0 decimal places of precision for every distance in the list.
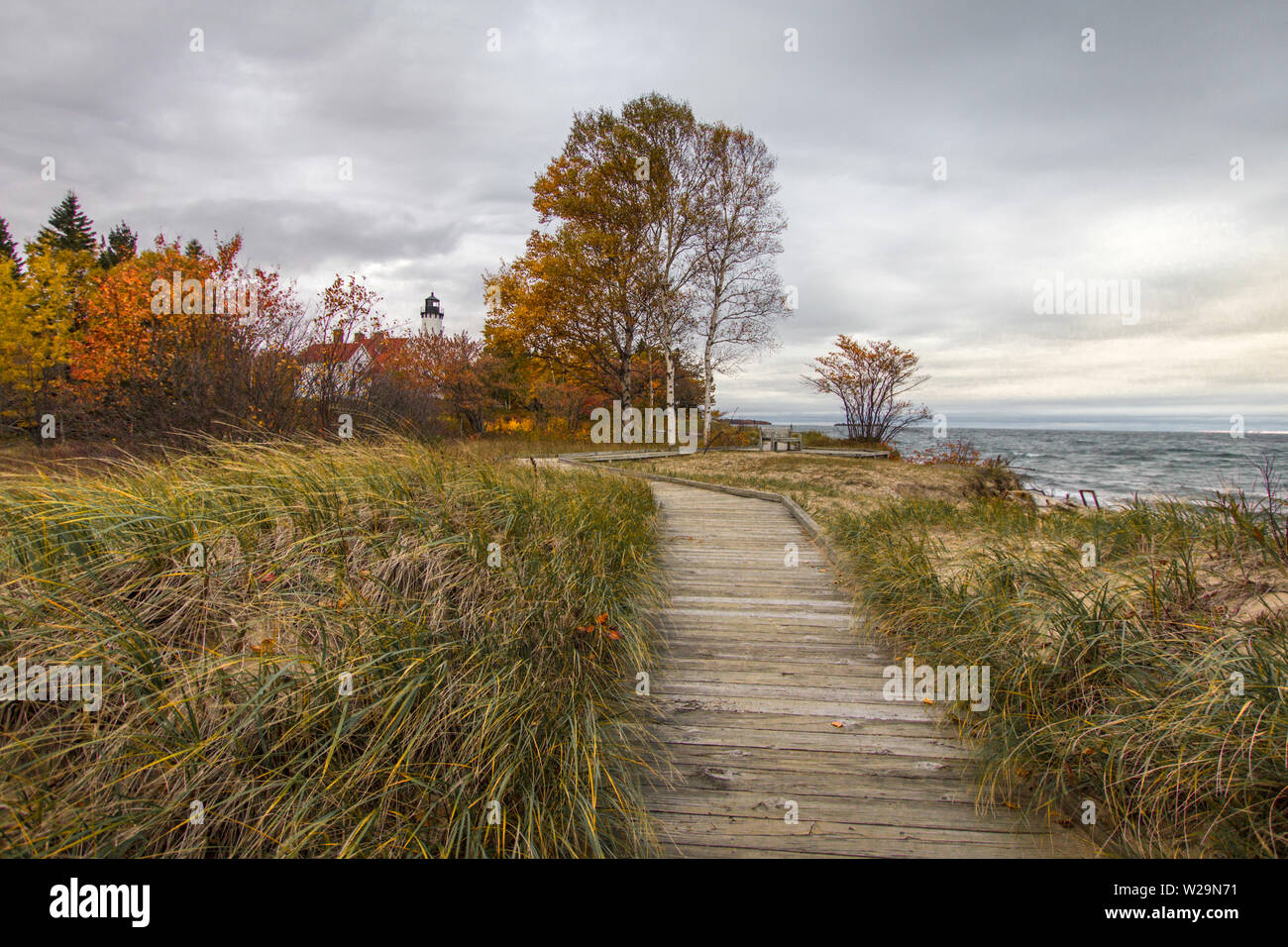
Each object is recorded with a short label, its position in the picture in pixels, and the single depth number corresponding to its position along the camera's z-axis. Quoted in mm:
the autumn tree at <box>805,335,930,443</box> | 20125
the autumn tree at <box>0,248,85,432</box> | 19281
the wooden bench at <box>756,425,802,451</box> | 19656
